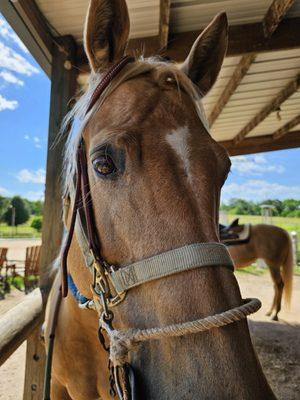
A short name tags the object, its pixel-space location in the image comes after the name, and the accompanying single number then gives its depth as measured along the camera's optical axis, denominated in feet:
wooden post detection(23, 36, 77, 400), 7.80
